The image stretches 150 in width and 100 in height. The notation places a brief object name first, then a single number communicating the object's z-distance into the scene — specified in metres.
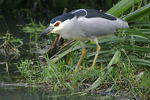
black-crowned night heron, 7.76
